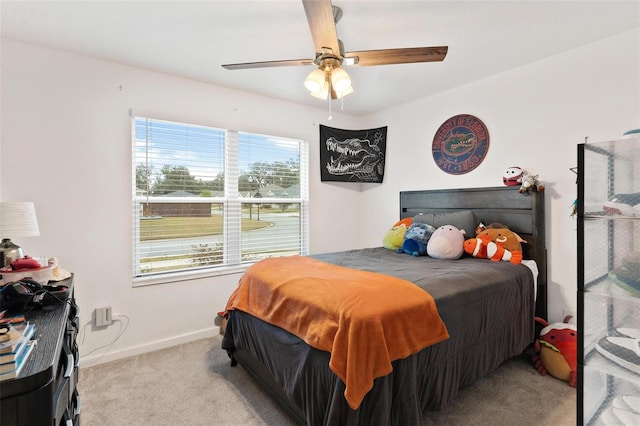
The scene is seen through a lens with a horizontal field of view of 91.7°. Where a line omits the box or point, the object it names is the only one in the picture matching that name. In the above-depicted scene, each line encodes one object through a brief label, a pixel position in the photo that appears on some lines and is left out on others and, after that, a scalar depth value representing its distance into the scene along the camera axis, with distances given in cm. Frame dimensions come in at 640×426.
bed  144
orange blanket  135
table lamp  175
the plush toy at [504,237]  258
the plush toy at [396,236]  322
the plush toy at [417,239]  292
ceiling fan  160
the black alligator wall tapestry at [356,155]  407
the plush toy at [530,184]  261
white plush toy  270
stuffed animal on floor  219
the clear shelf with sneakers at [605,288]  144
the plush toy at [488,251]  252
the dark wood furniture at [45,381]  67
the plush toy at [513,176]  277
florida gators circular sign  315
